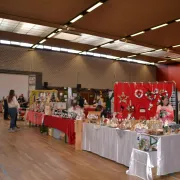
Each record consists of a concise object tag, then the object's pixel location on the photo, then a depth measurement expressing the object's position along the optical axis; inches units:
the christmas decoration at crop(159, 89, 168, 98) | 232.0
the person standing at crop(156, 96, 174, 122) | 166.6
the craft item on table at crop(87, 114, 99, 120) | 198.8
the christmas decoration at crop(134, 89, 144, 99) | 256.5
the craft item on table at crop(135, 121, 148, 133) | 141.8
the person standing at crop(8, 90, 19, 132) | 288.8
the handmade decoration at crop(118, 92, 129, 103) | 265.3
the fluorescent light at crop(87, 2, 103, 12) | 308.3
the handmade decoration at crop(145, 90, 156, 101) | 246.9
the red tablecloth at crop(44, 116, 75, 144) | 217.9
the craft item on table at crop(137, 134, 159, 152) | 134.7
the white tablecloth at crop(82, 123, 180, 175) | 134.0
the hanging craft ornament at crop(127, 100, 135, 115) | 261.3
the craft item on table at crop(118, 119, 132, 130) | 157.7
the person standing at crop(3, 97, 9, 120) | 428.6
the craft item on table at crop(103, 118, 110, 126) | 177.5
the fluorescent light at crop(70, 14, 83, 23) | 357.8
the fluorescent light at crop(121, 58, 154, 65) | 773.9
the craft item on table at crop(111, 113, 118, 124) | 170.7
